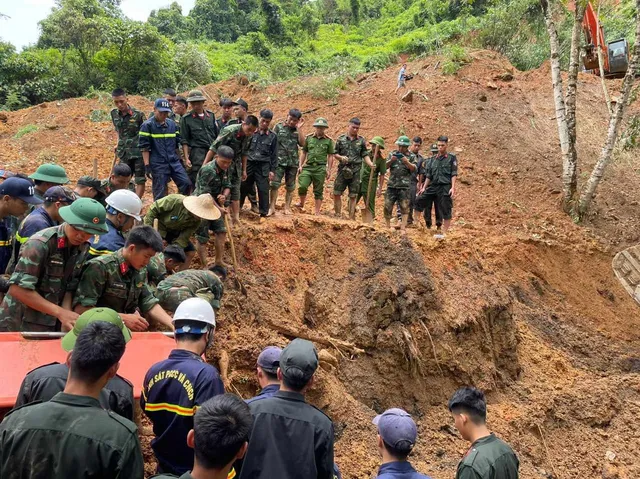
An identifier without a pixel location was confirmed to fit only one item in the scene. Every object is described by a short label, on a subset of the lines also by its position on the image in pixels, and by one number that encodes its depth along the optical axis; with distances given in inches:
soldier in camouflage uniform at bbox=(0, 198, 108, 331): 137.9
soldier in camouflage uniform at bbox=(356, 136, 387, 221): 374.6
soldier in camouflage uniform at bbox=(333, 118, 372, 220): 369.1
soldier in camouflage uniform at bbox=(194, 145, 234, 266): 247.8
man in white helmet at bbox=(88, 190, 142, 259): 173.5
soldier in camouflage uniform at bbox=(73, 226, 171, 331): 145.9
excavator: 588.1
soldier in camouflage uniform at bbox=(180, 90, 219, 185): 296.0
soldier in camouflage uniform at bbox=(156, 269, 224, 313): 175.2
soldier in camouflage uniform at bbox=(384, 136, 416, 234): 374.9
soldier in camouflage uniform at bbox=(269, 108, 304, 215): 331.0
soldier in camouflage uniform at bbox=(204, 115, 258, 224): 271.9
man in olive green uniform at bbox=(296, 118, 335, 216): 354.3
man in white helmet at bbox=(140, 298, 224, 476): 108.0
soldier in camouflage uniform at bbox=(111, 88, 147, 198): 299.6
